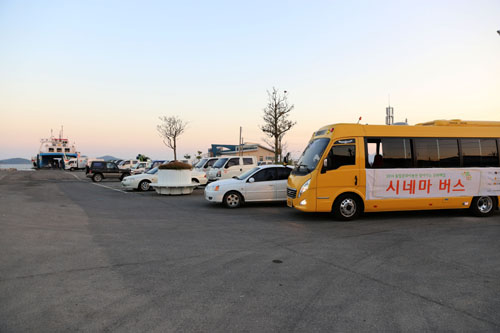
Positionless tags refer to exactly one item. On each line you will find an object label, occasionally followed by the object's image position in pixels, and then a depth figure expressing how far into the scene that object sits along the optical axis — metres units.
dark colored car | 27.25
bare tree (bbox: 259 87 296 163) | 36.09
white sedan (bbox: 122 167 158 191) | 19.12
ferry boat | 63.77
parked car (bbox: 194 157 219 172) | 23.10
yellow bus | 9.36
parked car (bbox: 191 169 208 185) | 19.58
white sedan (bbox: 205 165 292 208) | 12.35
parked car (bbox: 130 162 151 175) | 30.27
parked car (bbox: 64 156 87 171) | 57.16
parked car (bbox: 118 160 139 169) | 37.74
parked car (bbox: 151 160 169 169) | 27.86
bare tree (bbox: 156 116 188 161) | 48.78
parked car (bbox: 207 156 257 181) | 19.19
